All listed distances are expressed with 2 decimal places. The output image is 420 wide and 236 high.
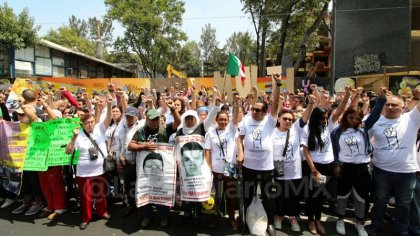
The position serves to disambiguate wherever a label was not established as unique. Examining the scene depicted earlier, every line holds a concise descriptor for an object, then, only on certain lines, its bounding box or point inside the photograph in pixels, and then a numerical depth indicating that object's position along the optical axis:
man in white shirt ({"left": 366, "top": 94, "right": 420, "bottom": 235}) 4.06
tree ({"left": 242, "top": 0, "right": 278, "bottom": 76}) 24.38
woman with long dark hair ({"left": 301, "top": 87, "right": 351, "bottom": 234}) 4.44
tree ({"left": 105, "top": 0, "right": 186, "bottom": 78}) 27.73
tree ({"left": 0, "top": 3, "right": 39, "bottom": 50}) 18.36
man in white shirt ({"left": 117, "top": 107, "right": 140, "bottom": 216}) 4.81
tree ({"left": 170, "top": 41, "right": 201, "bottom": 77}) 41.27
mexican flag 6.98
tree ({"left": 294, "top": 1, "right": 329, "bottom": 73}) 21.83
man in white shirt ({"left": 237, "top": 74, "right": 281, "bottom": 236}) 4.34
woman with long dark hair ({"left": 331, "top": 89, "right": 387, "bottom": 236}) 4.34
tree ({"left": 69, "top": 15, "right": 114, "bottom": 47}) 67.69
